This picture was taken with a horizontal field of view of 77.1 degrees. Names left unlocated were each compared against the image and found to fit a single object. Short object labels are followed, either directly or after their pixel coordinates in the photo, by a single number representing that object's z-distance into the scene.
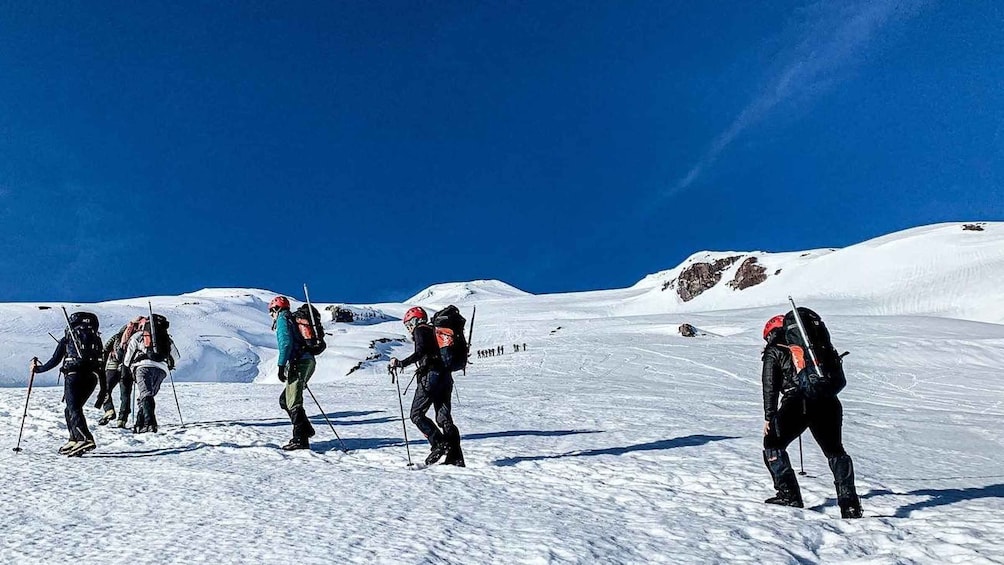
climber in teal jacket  8.80
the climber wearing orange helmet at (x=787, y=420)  6.05
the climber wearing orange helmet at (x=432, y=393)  7.95
